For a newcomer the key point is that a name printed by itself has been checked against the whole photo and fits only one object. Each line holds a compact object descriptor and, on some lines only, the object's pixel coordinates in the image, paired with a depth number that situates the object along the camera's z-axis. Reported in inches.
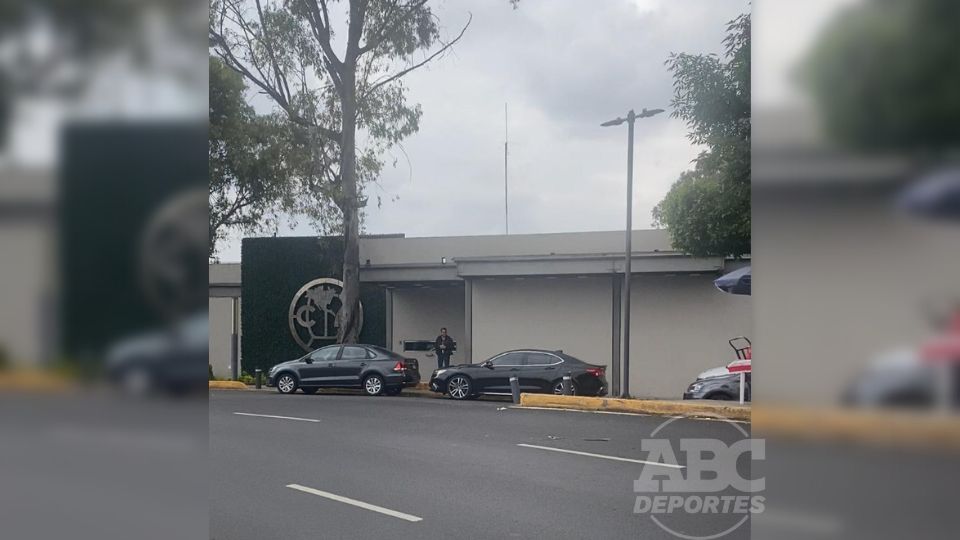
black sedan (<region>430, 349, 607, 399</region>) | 576.7
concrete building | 654.5
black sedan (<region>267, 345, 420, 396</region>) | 617.3
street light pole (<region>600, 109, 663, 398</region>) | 566.9
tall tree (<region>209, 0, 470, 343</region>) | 437.7
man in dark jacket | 741.9
